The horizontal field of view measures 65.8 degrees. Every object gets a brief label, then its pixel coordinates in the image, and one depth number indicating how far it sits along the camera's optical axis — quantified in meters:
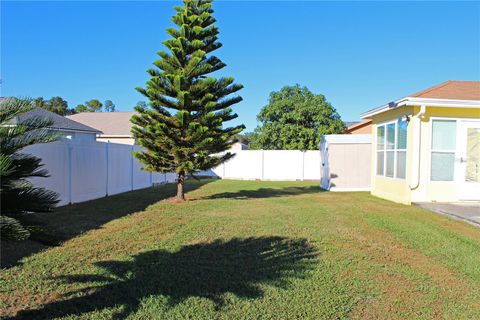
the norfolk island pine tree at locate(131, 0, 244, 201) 11.16
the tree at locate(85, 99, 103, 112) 60.44
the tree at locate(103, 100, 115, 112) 69.75
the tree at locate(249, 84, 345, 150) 26.70
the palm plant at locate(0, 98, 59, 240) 2.50
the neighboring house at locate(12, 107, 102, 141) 16.81
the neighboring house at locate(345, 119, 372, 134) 29.11
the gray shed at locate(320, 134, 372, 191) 15.88
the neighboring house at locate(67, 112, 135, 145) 25.17
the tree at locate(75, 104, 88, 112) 55.62
